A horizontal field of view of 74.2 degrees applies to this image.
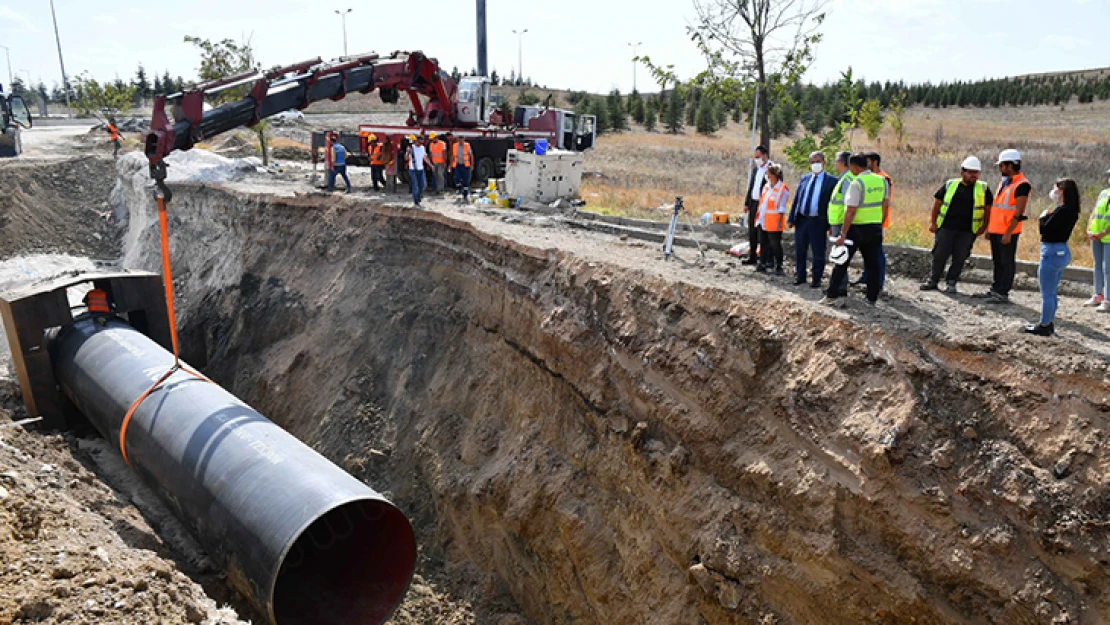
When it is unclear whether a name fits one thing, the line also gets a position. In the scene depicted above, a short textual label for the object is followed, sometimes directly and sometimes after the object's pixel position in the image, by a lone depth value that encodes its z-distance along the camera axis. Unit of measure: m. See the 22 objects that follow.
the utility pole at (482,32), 26.25
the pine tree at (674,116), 51.75
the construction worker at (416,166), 14.23
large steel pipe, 6.93
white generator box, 15.00
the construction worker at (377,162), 16.39
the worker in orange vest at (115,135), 24.56
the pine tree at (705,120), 51.84
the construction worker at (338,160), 16.30
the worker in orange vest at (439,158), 16.06
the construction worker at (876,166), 8.00
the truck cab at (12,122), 26.75
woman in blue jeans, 6.70
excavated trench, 5.46
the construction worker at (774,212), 9.02
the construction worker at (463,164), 15.78
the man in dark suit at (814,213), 8.12
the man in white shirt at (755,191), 9.87
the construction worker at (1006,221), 7.43
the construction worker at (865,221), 7.39
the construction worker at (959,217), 7.89
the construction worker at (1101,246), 7.20
